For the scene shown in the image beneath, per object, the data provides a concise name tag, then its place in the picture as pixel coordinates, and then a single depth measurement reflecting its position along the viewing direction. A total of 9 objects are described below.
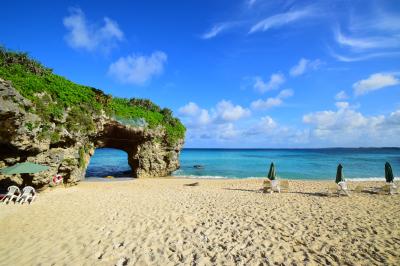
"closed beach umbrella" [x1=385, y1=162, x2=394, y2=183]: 16.03
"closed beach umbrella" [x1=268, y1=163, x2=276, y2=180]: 17.33
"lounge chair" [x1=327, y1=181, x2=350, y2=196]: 15.15
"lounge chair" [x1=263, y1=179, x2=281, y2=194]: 16.72
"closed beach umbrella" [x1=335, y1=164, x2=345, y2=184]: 15.67
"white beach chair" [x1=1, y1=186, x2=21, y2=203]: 12.57
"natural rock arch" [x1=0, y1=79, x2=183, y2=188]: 14.02
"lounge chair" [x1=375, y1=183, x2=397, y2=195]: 15.40
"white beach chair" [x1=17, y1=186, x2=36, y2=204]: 12.67
